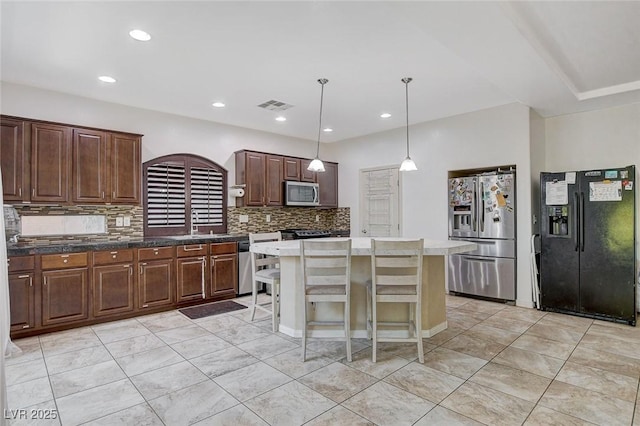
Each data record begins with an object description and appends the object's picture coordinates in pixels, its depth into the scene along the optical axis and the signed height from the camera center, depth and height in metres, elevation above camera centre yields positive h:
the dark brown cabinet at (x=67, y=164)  3.69 +0.59
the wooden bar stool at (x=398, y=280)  2.93 -0.55
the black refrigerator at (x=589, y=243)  3.98 -0.37
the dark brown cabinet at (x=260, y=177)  5.66 +0.61
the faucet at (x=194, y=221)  5.32 -0.09
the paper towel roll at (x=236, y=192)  5.63 +0.36
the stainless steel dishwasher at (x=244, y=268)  5.25 -0.79
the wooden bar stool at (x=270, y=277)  3.75 -0.69
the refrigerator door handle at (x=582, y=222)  4.22 -0.11
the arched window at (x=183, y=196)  4.95 +0.29
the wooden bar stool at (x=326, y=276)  2.99 -0.53
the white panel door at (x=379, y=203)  6.10 +0.20
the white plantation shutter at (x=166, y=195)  4.93 +0.28
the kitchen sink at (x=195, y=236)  4.79 -0.31
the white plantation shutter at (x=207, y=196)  5.36 +0.29
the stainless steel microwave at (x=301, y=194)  6.10 +0.37
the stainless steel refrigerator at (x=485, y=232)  4.71 -0.26
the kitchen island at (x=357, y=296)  3.41 -0.82
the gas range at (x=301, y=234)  5.88 -0.33
